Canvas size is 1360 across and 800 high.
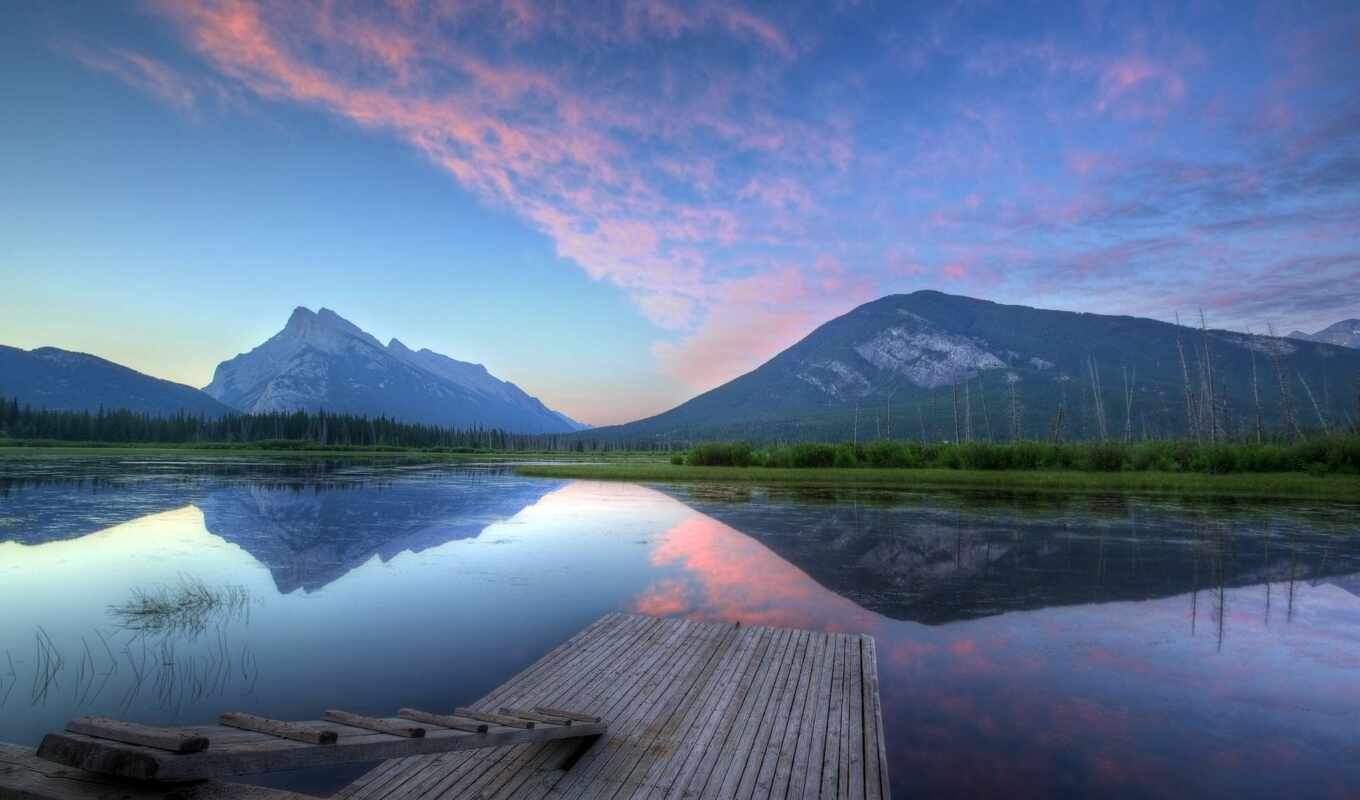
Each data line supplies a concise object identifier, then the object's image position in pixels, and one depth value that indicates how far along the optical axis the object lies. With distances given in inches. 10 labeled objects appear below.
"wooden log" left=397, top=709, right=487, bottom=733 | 248.8
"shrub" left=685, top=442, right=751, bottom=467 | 3127.5
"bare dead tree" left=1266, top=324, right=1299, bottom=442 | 2815.0
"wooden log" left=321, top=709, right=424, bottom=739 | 207.6
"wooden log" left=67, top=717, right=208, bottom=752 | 130.1
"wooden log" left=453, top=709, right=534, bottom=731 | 291.9
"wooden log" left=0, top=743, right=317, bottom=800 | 119.5
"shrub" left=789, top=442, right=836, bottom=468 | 2910.9
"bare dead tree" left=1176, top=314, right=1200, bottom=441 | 3312.5
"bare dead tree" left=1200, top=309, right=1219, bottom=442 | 2736.2
